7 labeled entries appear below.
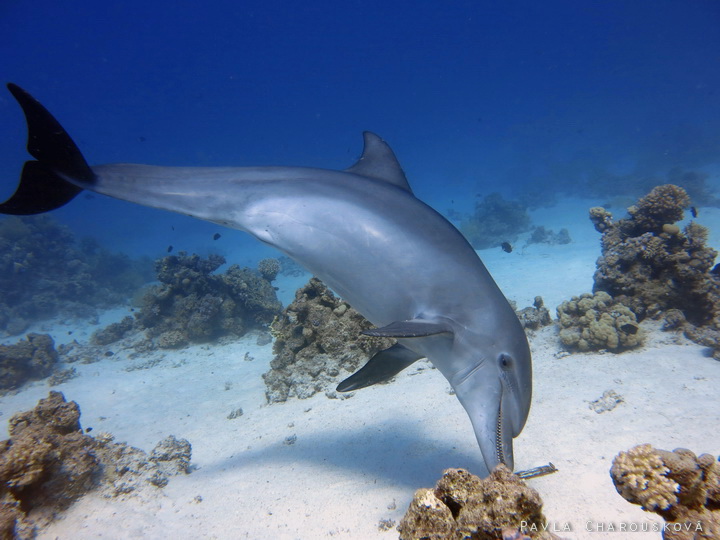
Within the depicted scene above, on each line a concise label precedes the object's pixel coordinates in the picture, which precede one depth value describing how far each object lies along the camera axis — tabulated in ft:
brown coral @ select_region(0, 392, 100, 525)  10.75
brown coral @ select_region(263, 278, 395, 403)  20.53
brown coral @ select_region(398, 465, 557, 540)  4.64
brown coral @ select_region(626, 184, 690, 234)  22.67
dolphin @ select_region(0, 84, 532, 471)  8.64
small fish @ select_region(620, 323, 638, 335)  18.54
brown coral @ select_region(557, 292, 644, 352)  18.60
